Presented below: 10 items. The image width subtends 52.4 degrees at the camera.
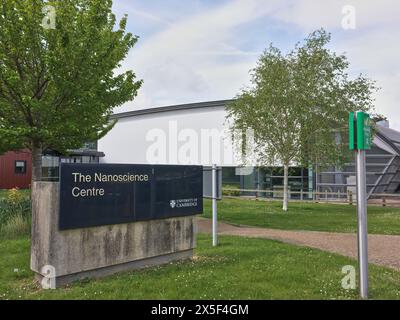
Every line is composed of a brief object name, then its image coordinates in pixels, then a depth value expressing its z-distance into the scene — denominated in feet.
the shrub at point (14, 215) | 36.30
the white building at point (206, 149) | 95.96
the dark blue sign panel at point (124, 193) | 20.36
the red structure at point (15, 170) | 119.96
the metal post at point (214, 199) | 31.81
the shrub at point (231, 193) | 105.91
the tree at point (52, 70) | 35.40
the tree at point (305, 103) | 64.03
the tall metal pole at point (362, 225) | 18.20
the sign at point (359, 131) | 18.10
